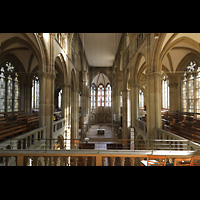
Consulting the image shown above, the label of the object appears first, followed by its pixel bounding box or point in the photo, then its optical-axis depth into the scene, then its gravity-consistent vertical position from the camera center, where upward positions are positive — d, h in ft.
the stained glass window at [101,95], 115.85 +6.55
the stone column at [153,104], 29.43 -0.11
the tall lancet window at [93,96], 114.32 +5.66
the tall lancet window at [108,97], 115.44 +4.96
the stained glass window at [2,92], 47.21 +3.56
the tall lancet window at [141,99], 98.25 +2.93
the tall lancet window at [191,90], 48.47 +4.70
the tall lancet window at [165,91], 66.37 +5.61
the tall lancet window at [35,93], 65.10 +4.61
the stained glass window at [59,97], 102.24 +3.98
